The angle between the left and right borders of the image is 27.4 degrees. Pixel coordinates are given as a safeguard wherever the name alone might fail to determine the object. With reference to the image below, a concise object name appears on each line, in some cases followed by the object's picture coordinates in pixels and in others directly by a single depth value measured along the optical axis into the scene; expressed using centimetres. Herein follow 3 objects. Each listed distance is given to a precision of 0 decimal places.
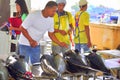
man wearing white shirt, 244
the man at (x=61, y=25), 312
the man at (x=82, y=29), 339
